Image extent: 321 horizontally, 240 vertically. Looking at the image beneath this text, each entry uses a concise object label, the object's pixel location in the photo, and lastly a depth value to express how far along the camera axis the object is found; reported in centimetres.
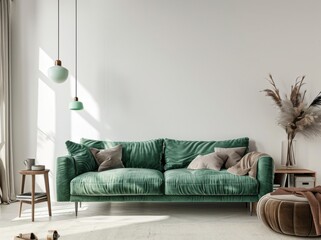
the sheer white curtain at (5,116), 540
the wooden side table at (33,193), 448
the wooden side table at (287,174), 512
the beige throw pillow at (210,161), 498
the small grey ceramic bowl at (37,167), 464
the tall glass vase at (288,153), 554
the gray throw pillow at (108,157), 504
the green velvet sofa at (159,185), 455
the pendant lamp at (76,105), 528
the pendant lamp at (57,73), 486
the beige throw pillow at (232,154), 509
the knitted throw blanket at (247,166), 464
